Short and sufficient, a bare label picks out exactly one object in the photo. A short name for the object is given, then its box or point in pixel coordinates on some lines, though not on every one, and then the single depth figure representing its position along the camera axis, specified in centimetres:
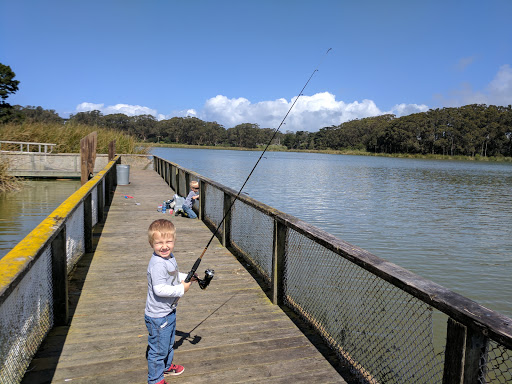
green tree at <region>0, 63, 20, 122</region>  3966
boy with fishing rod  277
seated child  919
